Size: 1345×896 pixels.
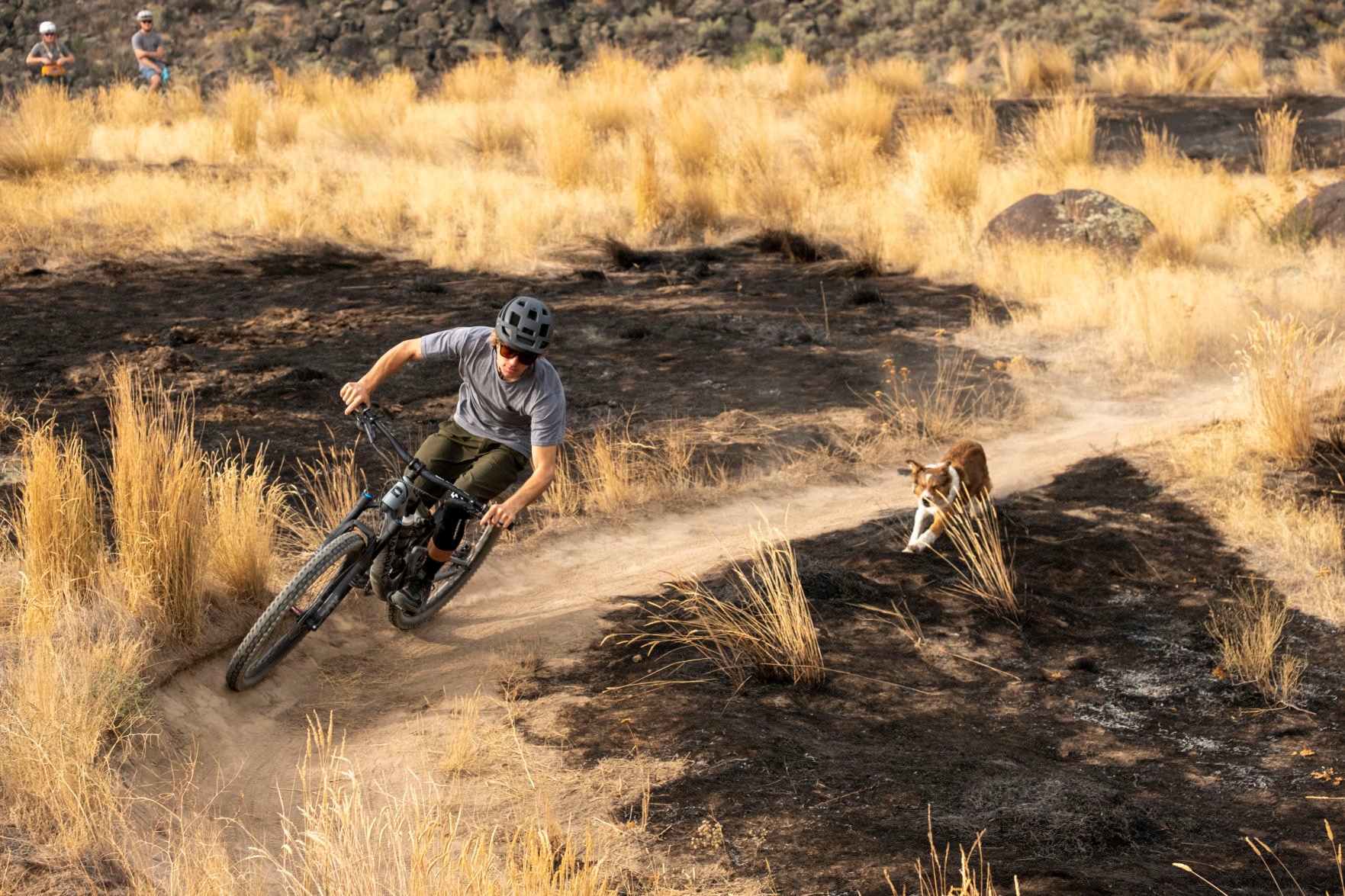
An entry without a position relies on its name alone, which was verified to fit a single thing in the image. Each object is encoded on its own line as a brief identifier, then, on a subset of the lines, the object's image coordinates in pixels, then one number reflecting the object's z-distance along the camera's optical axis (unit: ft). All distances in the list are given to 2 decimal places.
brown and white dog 44.70
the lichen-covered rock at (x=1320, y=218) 86.58
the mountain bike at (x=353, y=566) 32.58
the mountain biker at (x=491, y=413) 32.48
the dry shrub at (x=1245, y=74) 140.87
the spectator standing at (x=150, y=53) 128.36
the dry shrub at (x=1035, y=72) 140.87
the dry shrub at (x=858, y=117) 110.83
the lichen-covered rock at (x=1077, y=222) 83.76
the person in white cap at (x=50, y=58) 118.11
